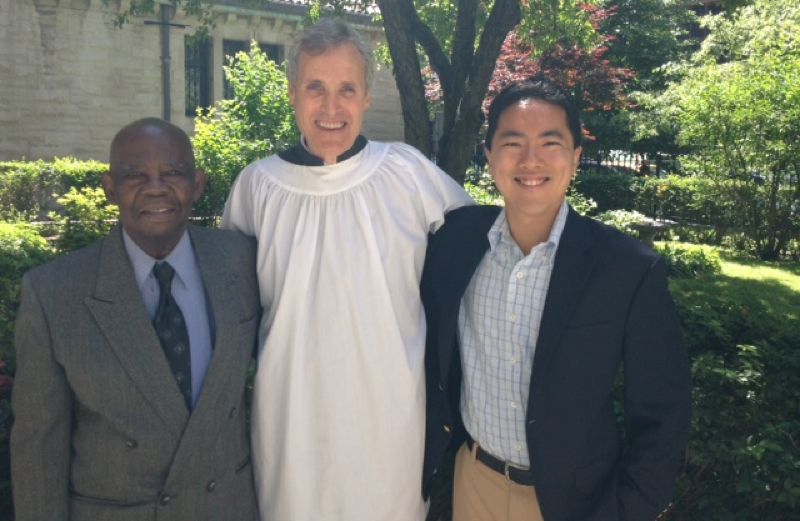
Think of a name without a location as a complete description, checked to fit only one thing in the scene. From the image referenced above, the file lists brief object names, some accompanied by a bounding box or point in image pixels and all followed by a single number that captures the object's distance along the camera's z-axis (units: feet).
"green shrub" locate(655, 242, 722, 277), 32.12
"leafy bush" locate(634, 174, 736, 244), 44.11
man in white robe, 8.38
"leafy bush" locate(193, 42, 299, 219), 37.91
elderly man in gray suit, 6.88
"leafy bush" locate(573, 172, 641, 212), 56.54
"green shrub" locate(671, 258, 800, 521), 9.80
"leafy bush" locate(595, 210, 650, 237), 38.60
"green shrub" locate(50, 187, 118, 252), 25.73
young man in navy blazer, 7.34
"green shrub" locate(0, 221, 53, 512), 9.47
